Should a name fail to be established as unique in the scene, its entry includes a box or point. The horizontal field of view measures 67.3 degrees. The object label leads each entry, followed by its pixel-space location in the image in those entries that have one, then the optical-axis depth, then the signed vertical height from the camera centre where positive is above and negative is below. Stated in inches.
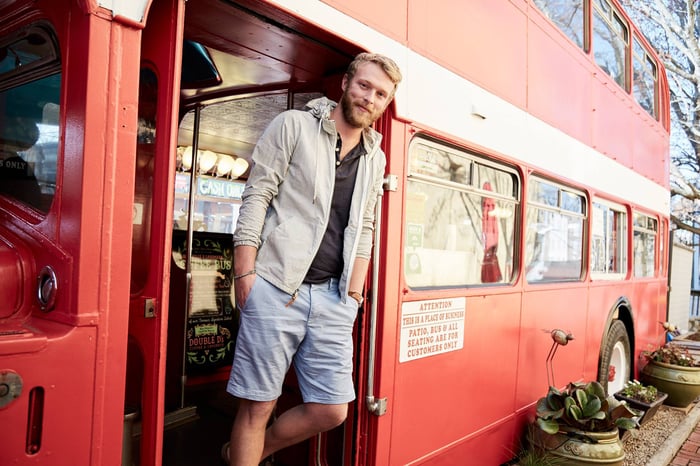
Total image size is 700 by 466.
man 76.4 -3.4
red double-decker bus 56.4 +4.2
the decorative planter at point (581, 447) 138.0 -53.2
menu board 153.3 -22.1
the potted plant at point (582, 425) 138.8 -48.3
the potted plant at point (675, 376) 220.5 -53.1
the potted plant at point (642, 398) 189.3 -55.2
